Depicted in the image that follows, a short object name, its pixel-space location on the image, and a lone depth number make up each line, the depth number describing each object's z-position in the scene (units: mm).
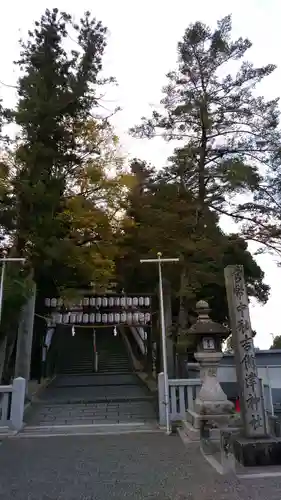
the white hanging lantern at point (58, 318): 14423
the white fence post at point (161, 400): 9648
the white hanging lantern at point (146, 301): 14516
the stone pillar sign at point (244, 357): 5983
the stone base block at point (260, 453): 5504
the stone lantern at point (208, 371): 7793
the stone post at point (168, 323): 12773
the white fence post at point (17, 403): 9398
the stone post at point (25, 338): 12008
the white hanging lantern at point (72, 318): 14422
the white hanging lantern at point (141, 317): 14578
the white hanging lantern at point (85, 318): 14402
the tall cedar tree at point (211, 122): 11930
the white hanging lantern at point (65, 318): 14424
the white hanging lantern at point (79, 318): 14406
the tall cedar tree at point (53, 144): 11438
